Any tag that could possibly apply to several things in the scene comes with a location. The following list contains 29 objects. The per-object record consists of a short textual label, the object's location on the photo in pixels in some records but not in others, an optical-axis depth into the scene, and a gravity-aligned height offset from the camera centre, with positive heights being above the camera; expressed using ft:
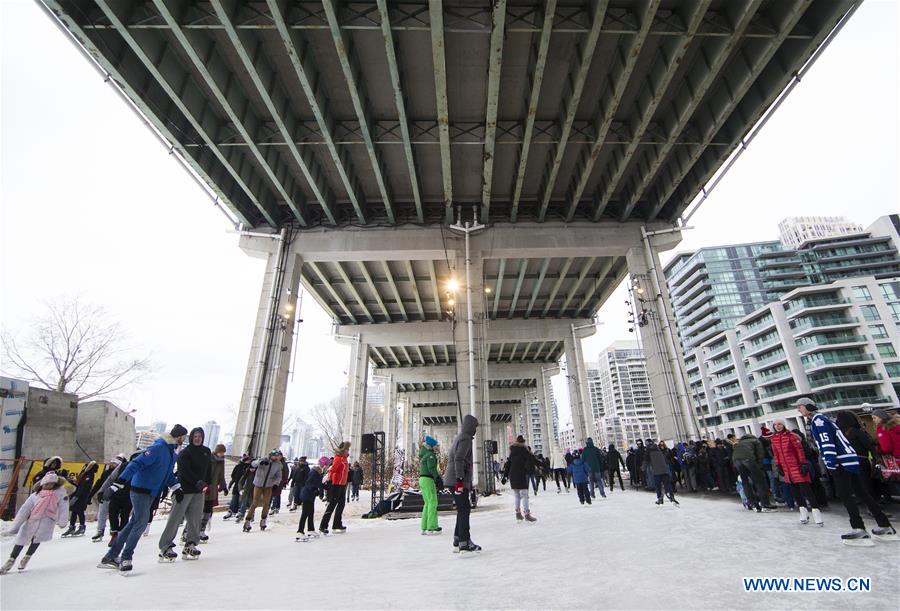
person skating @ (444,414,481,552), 18.90 -0.02
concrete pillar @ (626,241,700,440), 55.93 +15.46
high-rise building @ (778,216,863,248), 392.24 +214.09
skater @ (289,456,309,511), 41.83 +0.31
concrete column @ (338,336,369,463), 104.17 +21.19
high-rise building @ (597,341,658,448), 493.77 +87.23
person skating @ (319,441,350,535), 27.63 -0.34
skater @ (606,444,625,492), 57.52 +1.76
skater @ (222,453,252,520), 38.27 -0.68
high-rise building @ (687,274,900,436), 181.88 +51.65
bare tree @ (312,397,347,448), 190.31 +28.93
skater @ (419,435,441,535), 24.54 -0.27
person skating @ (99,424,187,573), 17.57 -0.20
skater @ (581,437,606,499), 41.74 +1.23
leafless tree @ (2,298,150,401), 90.48 +24.18
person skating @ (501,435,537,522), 27.94 +0.45
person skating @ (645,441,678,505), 33.78 +0.30
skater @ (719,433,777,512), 28.38 +0.45
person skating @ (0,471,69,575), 18.74 -1.35
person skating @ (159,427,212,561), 20.03 -0.70
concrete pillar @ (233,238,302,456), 55.06 +15.91
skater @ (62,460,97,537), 31.96 -1.05
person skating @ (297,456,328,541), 26.60 -1.28
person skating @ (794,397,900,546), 16.96 -0.21
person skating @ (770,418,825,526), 22.66 +0.41
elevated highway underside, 36.83 +37.21
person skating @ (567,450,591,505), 38.29 -0.39
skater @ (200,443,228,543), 26.12 -0.34
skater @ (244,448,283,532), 31.48 +0.13
